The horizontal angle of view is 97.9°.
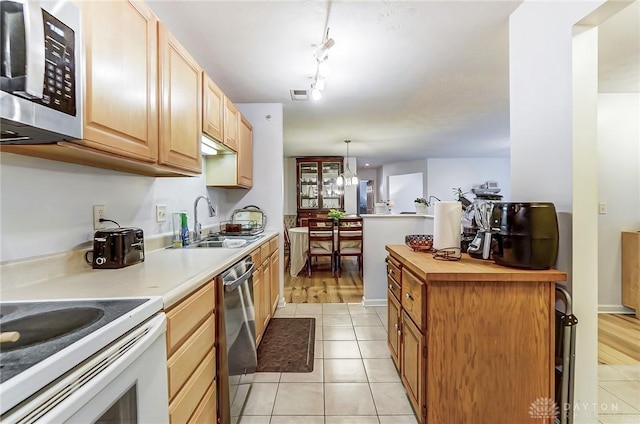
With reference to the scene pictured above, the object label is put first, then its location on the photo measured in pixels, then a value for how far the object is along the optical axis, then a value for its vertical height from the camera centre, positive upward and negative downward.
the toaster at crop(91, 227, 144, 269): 1.28 -0.18
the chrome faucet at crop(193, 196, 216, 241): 2.30 -0.14
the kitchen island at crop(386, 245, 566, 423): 1.24 -0.61
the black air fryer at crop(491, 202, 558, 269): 1.25 -0.12
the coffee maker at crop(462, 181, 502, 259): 1.43 -0.11
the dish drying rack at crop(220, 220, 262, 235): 2.74 -0.20
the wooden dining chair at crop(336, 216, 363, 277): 4.51 -0.45
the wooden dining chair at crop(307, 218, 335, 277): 4.52 -0.48
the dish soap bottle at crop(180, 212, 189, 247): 2.06 -0.15
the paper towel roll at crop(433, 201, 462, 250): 1.55 -0.09
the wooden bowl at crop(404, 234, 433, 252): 1.83 -0.23
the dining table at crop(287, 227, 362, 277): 4.61 -0.61
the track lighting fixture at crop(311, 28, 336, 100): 1.76 +1.02
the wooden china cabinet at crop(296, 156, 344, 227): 6.51 +0.59
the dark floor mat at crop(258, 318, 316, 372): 2.06 -1.15
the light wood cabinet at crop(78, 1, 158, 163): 0.97 +0.52
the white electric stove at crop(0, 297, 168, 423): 0.48 -0.31
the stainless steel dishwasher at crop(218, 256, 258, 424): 1.35 -0.71
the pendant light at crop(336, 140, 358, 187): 5.88 +0.67
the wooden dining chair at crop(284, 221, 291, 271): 5.26 -0.93
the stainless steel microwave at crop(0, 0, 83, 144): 0.65 +0.36
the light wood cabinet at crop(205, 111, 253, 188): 2.69 +0.42
